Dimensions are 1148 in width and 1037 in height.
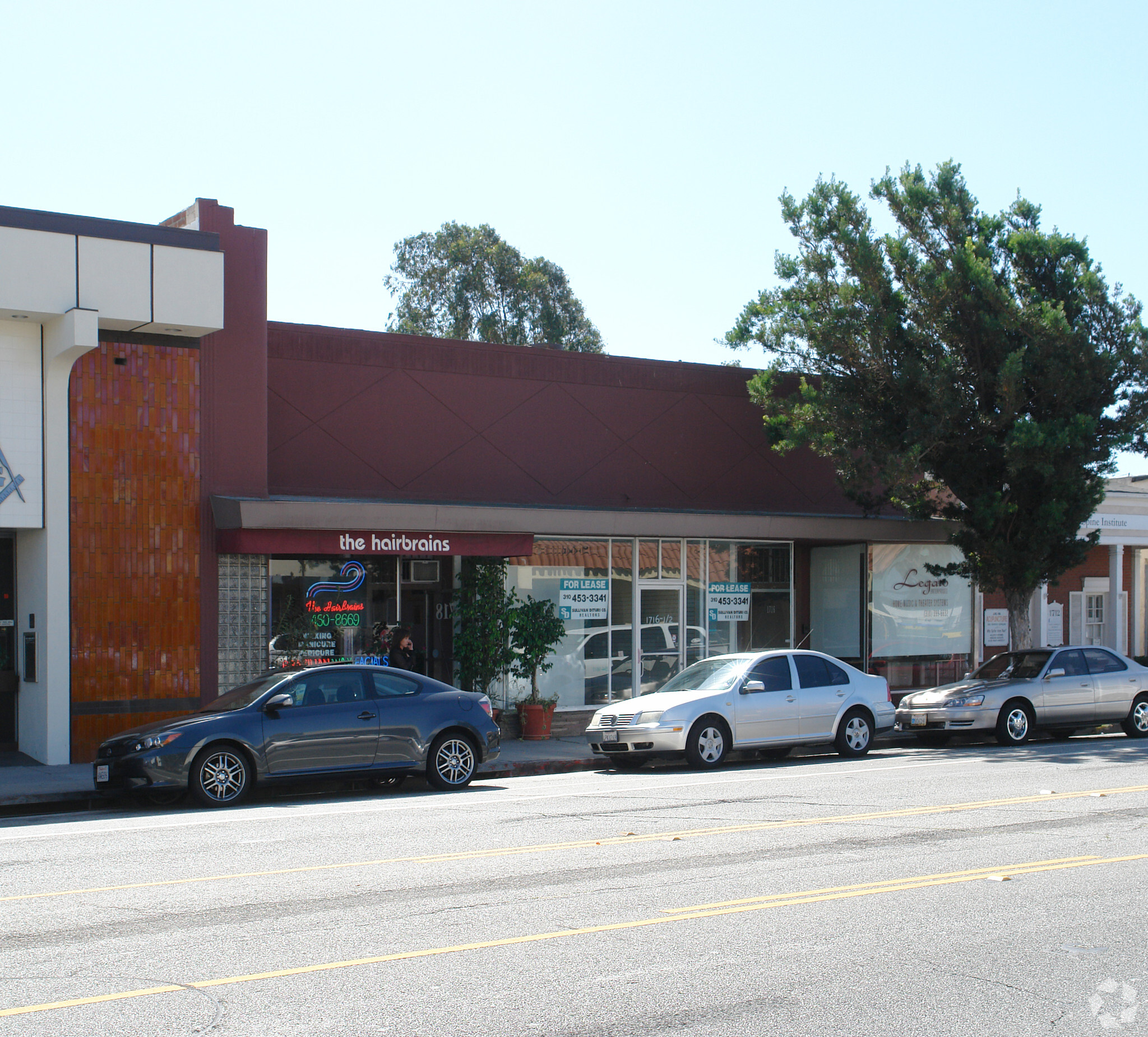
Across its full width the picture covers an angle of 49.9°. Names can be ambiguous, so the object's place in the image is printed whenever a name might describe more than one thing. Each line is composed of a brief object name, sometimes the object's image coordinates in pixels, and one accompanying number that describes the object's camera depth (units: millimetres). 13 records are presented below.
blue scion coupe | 12016
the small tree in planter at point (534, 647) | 17953
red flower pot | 18188
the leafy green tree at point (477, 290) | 51562
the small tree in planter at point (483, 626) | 17891
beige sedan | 17516
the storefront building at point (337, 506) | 15273
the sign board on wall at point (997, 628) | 23438
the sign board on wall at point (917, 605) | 22062
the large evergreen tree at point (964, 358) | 18703
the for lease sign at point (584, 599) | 19266
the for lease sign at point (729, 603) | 20656
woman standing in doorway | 16812
